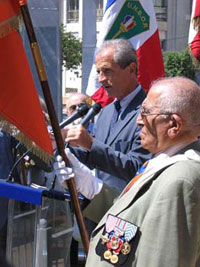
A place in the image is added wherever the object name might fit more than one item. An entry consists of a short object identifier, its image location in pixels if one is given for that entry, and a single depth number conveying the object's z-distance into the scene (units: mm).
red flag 2797
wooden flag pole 2717
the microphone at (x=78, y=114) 2924
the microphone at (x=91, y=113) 2965
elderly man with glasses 1841
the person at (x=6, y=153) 4078
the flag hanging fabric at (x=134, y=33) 4934
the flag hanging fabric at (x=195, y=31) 3937
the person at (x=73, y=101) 5910
